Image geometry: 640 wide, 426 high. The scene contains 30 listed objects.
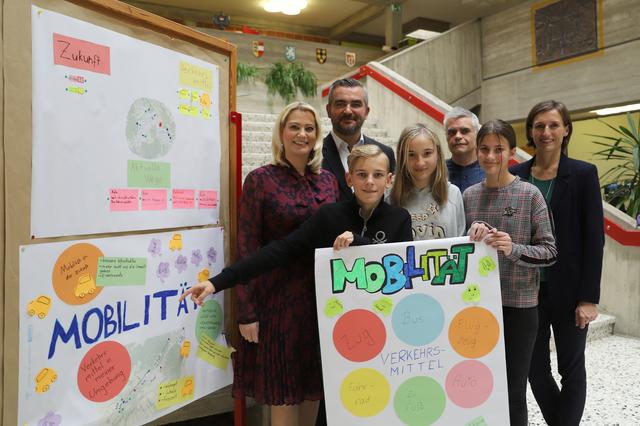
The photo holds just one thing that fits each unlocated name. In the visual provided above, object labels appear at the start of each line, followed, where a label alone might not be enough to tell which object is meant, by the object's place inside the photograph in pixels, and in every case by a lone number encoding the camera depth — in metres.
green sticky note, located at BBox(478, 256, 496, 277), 1.90
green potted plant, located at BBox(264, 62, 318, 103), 9.41
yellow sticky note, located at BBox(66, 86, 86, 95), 1.59
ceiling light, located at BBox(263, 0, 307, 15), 8.66
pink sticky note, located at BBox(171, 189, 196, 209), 1.97
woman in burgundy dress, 2.00
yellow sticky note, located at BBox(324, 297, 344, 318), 1.85
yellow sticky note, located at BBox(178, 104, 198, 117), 1.98
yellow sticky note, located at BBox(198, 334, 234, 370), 2.11
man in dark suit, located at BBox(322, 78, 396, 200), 2.53
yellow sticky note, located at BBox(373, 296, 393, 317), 1.86
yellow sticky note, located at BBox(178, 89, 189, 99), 1.98
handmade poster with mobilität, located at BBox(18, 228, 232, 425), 1.54
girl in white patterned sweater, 2.03
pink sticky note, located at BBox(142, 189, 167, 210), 1.85
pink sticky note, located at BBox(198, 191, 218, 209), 2.08
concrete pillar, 10.40
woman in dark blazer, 2.17
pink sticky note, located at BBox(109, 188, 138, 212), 1.74
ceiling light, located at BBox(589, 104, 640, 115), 7.84
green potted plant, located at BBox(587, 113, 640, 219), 4.79
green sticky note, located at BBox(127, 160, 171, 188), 1.80
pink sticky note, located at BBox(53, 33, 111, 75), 1.56
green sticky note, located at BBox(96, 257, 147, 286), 1.72
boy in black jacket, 1.87
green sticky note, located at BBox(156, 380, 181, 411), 1.93
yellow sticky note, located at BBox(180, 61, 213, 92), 1.99
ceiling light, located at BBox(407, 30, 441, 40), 10.34
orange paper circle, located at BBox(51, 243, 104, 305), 1.59
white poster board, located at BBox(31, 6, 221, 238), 1.54
